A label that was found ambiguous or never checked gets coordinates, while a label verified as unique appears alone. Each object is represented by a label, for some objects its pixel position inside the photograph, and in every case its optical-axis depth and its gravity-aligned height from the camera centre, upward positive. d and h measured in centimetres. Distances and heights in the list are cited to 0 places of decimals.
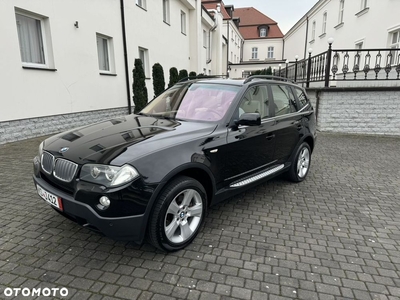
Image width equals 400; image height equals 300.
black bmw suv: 243 -71
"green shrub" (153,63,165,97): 1284 +35
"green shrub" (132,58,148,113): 1148 +6
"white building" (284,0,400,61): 1449 +381
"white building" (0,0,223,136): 729 +111
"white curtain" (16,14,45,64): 771 +136
